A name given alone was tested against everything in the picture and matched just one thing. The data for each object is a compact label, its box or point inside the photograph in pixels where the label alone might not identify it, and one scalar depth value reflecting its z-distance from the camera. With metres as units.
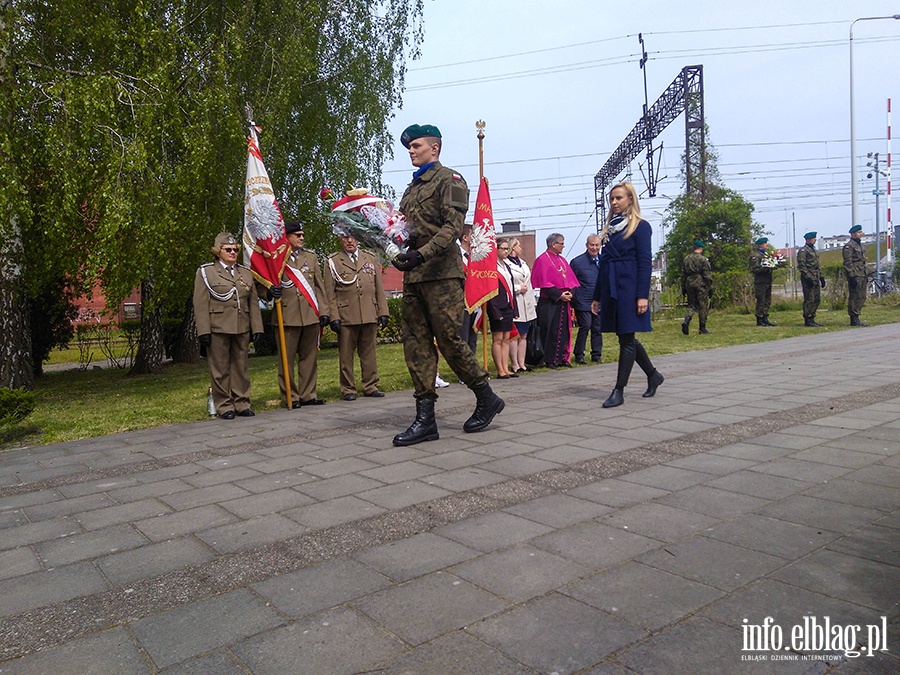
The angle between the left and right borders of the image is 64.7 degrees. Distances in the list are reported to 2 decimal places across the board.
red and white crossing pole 31.59
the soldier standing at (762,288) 17.53
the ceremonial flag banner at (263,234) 7.82
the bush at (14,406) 6.67
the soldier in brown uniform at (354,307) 8.46
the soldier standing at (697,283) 16.00
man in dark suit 11.48
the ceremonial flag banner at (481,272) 9.12
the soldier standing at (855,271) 16.23
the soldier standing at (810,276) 16.72
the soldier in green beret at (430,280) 5.34
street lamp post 29.75
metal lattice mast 27.44
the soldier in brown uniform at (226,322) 7.44
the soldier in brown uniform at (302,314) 8.12
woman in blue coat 6.70
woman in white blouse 10.07
